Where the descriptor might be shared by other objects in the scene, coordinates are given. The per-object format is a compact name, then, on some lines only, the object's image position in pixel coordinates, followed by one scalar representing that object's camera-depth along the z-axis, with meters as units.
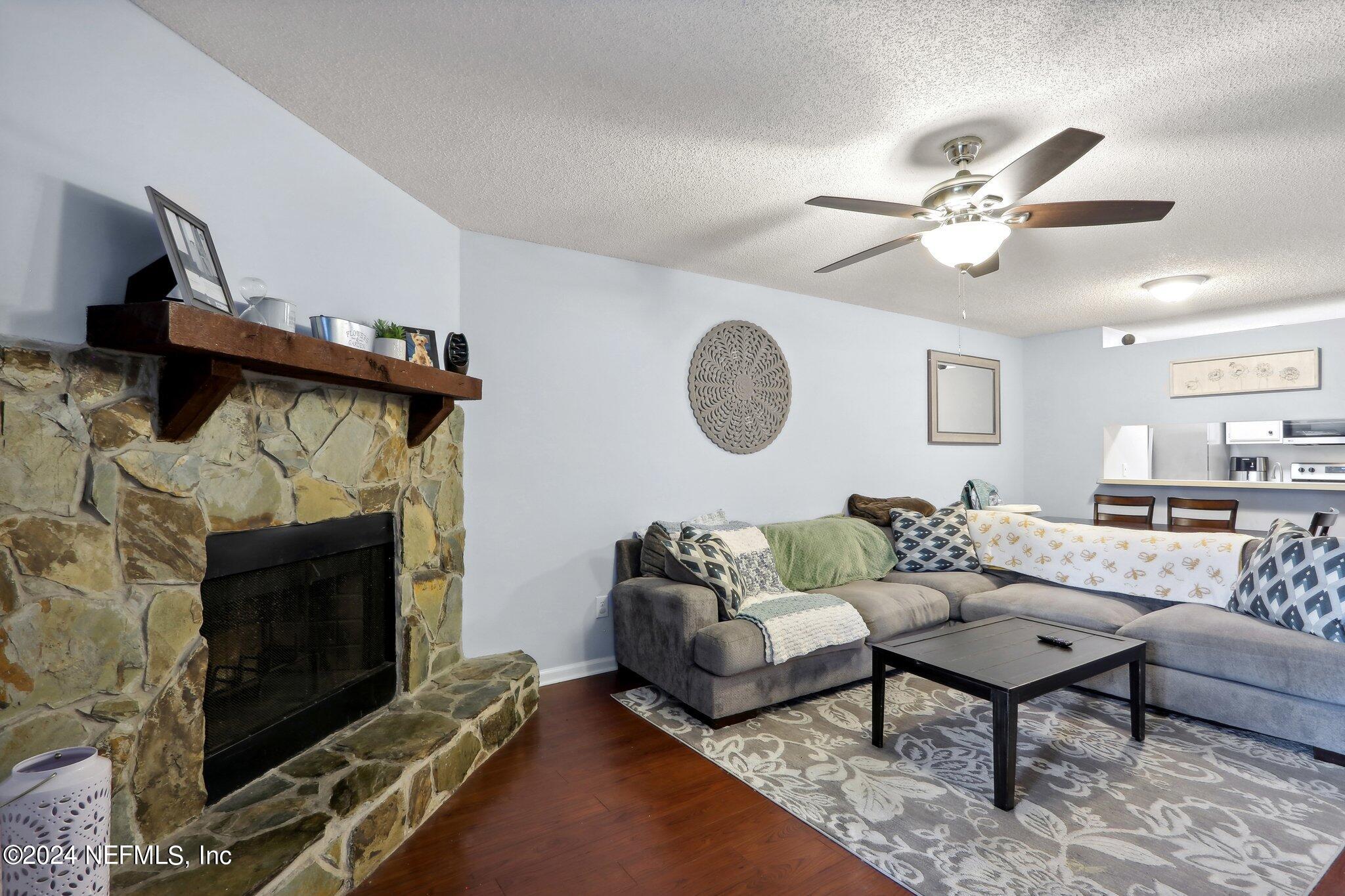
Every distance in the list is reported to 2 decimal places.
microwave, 4.44
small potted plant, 2.30
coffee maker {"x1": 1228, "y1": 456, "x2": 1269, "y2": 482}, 4.80
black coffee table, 2.15
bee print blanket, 3.27
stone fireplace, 1.42
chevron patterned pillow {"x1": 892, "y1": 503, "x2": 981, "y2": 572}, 4.21
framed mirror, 5.43
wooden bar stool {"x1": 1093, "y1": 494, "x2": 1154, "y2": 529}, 4.79
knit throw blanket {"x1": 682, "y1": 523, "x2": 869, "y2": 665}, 2.90
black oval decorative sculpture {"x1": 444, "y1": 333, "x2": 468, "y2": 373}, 2.70
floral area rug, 1.82
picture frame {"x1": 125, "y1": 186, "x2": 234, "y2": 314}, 1.54
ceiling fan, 2.07
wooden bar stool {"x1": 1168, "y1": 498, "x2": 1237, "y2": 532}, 4.33
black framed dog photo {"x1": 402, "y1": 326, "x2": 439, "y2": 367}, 2.50
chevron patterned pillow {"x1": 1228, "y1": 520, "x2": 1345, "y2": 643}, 2.61
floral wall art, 4.68
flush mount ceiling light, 3.97
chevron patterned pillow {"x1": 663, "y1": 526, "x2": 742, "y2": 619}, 3.08
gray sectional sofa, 2.53
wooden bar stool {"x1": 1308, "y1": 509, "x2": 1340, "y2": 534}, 4.08
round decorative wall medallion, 4.00
